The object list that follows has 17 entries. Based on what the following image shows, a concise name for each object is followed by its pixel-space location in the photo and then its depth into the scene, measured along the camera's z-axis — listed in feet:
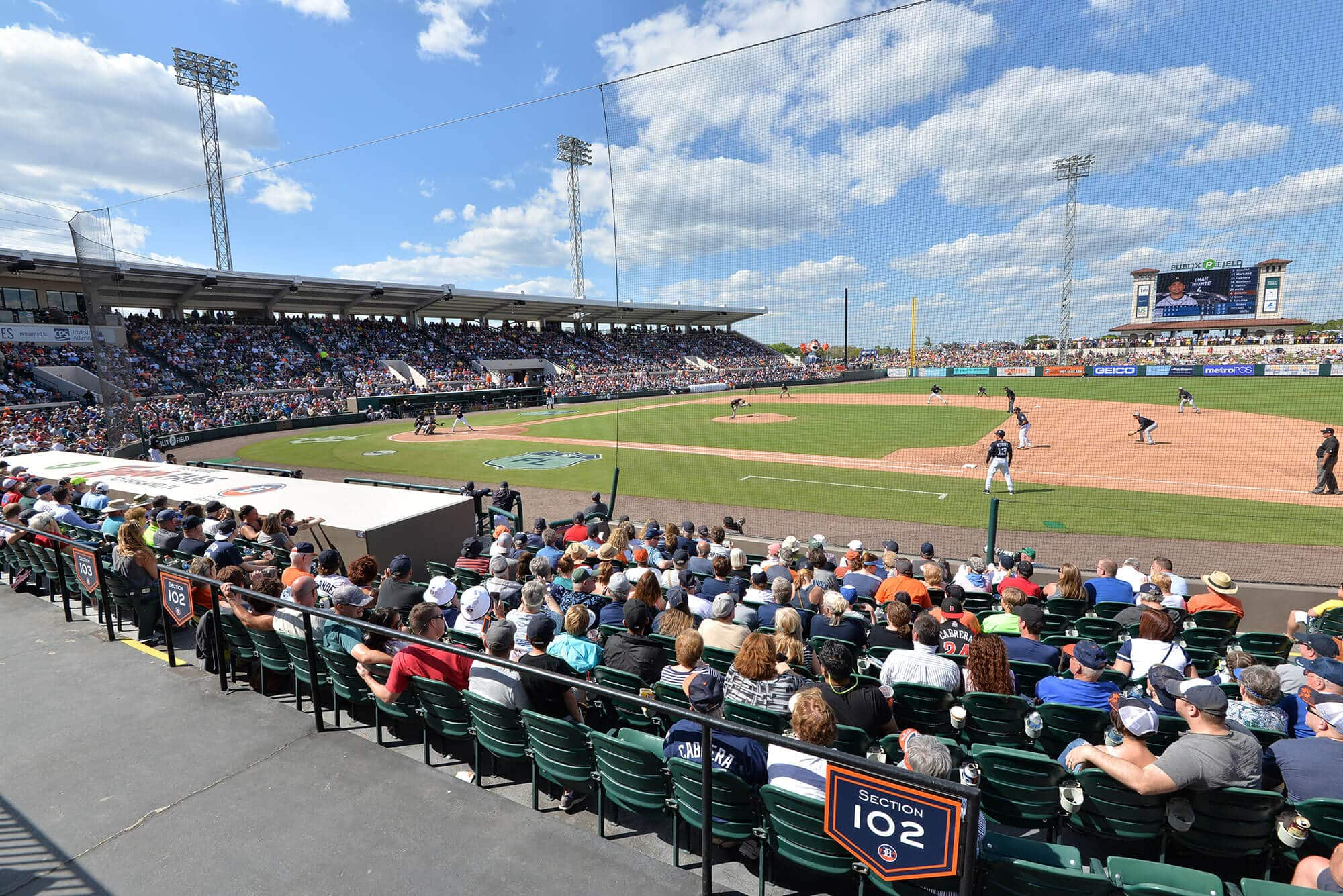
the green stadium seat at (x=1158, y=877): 9.06
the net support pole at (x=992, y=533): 33.22
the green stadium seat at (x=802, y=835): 10.46
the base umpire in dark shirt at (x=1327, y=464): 49.96
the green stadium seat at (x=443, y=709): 14.38
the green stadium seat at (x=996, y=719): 13.91
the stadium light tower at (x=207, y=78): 150.61
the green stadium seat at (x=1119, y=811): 11.23
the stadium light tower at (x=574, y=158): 196.99
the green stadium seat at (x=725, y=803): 11.19
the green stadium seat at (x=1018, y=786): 11.50
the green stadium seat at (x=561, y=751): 12.71
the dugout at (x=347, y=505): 31.40
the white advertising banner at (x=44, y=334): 115.75
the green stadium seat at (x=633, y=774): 12.07
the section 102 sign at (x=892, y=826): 8.64
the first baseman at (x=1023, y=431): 69.72
